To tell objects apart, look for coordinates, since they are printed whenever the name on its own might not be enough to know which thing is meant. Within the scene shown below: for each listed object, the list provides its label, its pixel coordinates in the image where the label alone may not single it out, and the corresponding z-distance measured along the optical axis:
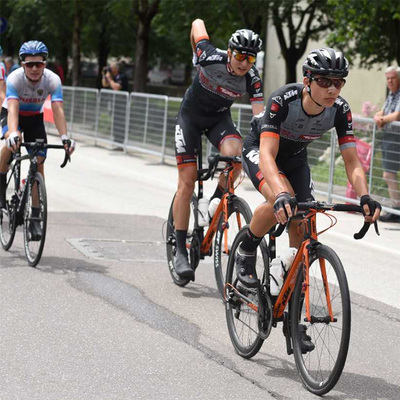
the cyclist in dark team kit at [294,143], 7.46
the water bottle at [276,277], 8.03
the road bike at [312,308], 7.13
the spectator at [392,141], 17.35
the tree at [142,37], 40.74
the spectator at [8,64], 45.31
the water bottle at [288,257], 7.91
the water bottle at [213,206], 10.54
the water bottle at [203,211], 10.87
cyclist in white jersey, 12.24
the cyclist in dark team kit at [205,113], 10.56
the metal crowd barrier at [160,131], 18.18
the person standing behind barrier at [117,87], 30.17
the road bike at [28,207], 11.99
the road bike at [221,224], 9.91
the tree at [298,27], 40.50
